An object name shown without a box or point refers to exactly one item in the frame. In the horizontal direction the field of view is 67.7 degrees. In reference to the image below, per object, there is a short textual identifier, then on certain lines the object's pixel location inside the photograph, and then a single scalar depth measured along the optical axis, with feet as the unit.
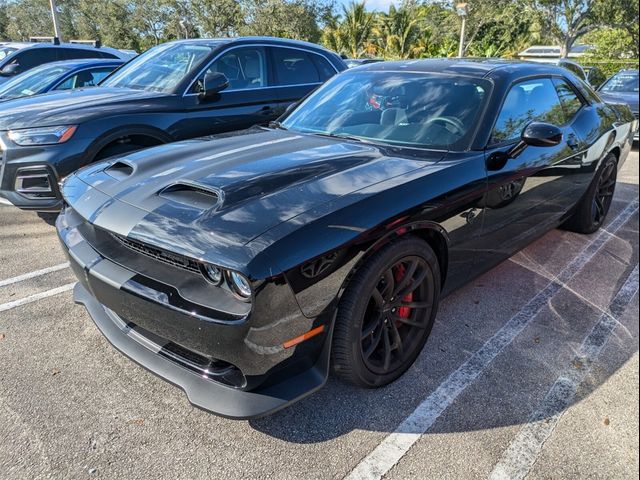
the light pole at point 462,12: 70.43
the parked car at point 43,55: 27.66
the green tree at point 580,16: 77.20
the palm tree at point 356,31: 101.91
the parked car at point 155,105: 12.39
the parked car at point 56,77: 21.35
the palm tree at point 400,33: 94.84
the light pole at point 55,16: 44.56
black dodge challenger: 5.96
